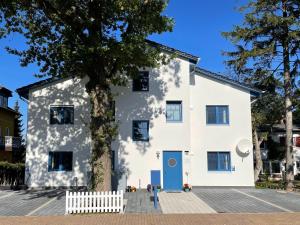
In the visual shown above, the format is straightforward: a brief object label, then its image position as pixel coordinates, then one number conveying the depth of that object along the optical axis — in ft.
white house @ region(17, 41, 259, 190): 49.12
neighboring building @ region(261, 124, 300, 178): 100.51
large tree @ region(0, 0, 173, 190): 32.53
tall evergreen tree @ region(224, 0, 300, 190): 51.32
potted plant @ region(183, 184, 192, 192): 47.48
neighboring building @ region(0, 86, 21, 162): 71.23
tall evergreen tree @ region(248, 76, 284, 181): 71.68
